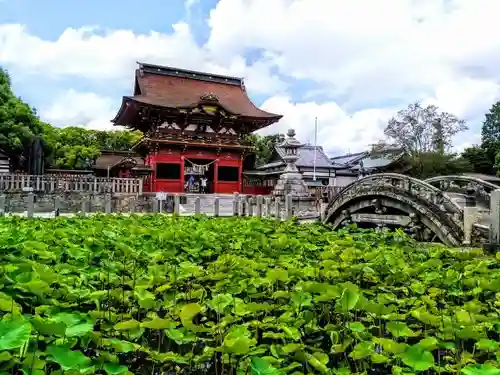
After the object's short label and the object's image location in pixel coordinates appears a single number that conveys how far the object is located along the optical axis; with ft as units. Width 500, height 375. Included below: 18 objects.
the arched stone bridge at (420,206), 35.40
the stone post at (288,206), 56.49
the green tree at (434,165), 110.93
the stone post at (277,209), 57.75
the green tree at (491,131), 144.97
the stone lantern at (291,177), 72.84
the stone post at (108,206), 55.82
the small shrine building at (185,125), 91.97
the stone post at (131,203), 70.88
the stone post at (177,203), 59.26
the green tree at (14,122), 85.46
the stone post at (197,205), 53.67
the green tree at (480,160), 140.87
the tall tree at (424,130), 116.98
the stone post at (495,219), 30.45
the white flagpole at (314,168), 128.37
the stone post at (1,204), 46.53
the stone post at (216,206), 58.08
